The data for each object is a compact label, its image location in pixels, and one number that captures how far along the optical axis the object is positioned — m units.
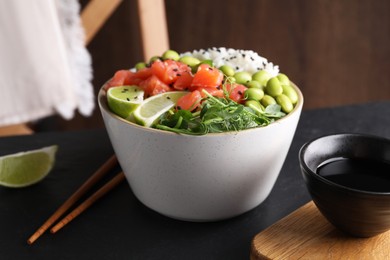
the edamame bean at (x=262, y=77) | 0.80
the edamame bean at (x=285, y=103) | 0.77
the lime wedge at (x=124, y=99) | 0.76
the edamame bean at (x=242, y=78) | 0.80
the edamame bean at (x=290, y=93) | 0.79
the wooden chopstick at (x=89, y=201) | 0.78
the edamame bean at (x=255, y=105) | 0.76
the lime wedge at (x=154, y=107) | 0.75
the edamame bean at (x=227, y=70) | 0.81
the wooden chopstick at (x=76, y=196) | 0.77
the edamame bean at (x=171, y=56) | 0.84
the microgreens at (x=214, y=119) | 0.73
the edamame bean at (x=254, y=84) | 0.79
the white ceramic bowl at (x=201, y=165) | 0.74
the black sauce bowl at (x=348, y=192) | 0.70
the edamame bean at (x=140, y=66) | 0.84
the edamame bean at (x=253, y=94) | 0.77
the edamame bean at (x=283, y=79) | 0.81
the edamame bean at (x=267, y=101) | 0.78
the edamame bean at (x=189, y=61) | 0.82
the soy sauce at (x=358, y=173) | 0.73
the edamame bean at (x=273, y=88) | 0.78
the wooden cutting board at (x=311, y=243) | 0.72
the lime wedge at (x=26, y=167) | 0.83
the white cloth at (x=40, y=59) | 1.22
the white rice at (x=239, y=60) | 0.82
